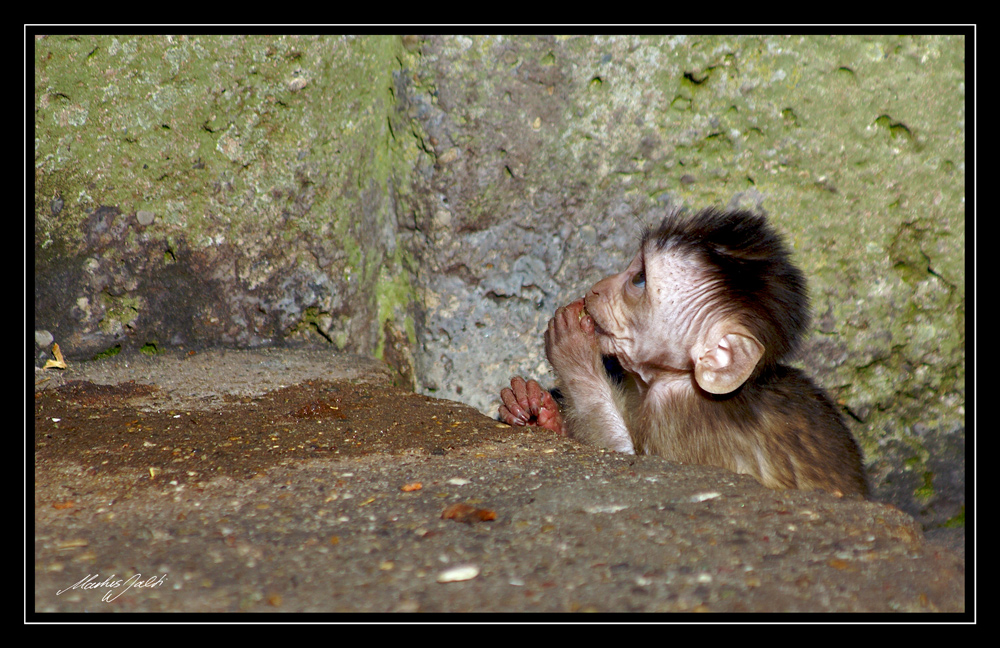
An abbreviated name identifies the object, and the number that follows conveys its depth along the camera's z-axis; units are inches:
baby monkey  141.3
